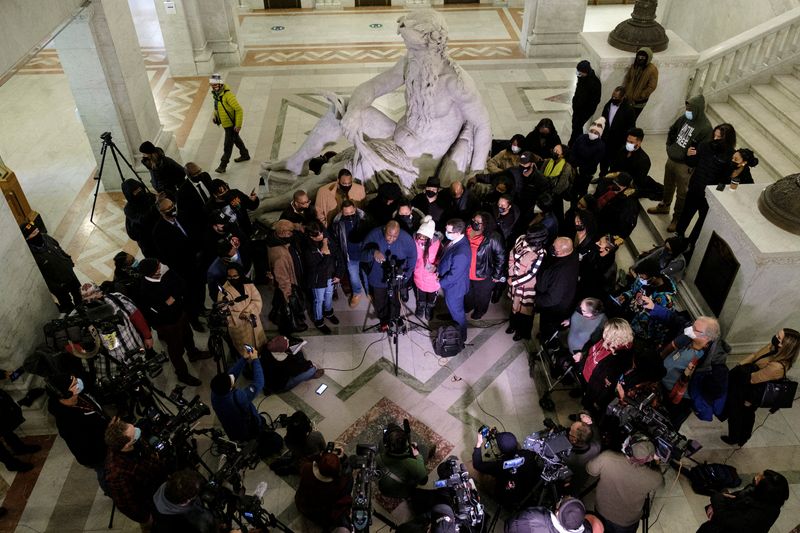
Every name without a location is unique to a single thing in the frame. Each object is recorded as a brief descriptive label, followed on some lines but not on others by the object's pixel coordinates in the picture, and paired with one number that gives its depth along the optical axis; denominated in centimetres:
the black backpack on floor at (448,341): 591
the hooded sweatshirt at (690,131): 683
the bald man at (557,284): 532
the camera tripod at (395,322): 586
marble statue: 602
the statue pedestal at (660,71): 880
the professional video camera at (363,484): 357
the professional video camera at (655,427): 413
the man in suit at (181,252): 575
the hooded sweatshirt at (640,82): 832
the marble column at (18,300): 504
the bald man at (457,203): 617
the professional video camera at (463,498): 382
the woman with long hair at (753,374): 447
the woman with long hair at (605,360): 461
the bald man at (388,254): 555
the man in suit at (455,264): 540
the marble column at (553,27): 1227
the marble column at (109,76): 762
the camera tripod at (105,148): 763
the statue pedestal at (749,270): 515
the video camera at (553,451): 404
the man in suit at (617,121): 766
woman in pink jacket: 568
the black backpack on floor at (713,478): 477
